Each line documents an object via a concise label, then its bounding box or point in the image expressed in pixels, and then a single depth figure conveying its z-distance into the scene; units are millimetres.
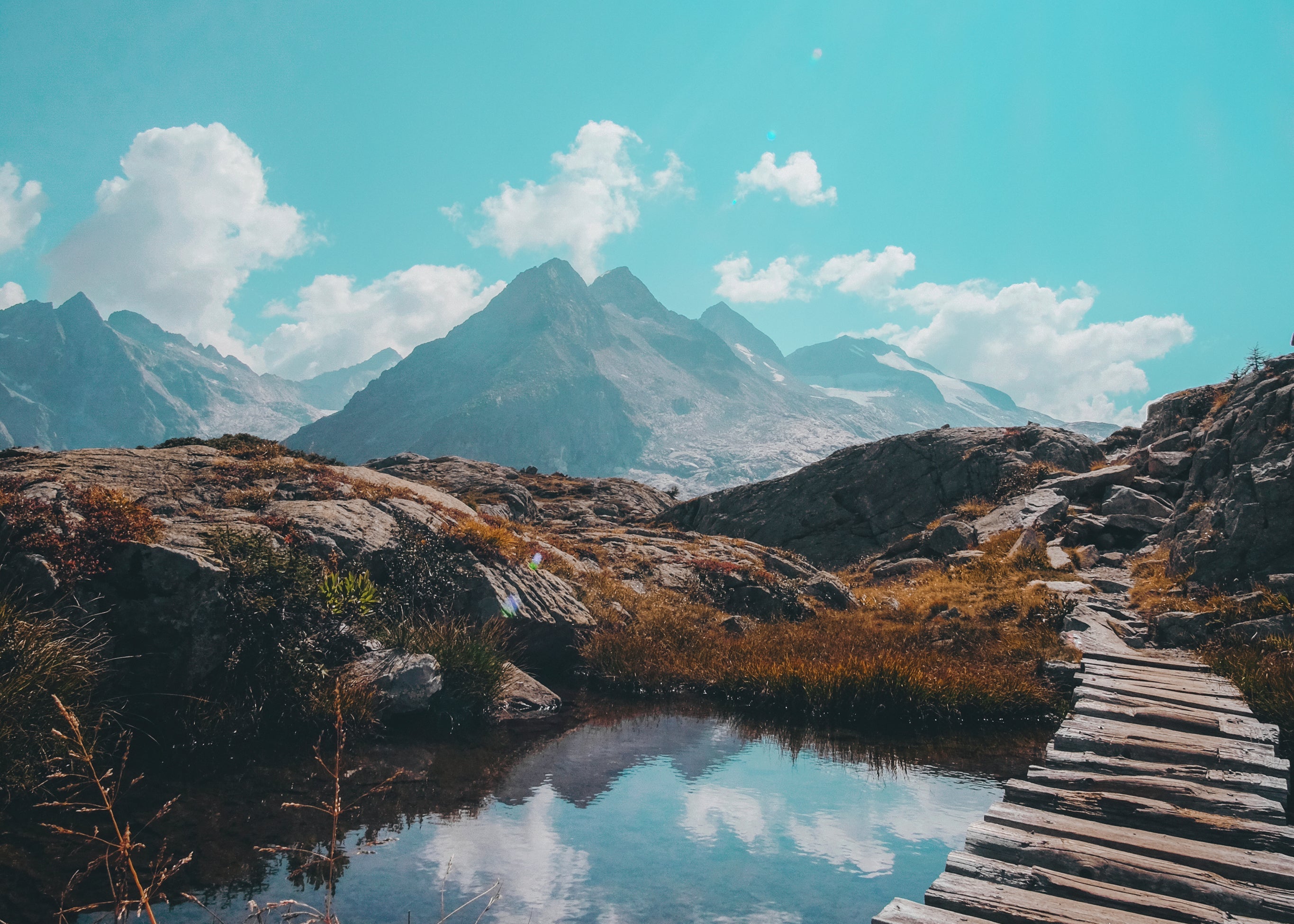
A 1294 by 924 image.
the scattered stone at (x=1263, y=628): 12961
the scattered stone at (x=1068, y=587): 18766
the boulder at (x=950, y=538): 27688
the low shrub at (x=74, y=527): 10430
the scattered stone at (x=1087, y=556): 21391
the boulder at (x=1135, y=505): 22859
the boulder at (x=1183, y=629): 14422
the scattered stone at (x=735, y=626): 19312
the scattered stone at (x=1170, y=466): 25125
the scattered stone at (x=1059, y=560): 21172
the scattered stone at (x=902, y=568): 27016
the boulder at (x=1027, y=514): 25234
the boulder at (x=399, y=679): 12258
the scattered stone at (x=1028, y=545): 22714
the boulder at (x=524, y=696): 13883
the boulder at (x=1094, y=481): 26688
